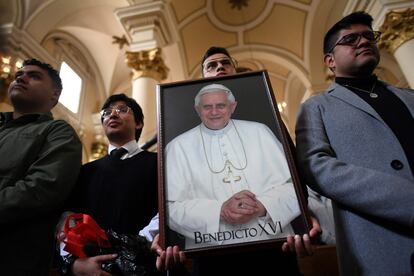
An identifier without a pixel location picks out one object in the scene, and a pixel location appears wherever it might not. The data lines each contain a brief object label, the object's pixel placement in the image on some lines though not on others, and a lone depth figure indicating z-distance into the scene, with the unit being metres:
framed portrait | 1.14
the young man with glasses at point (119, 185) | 1.55
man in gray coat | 1.11
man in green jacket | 1.33
